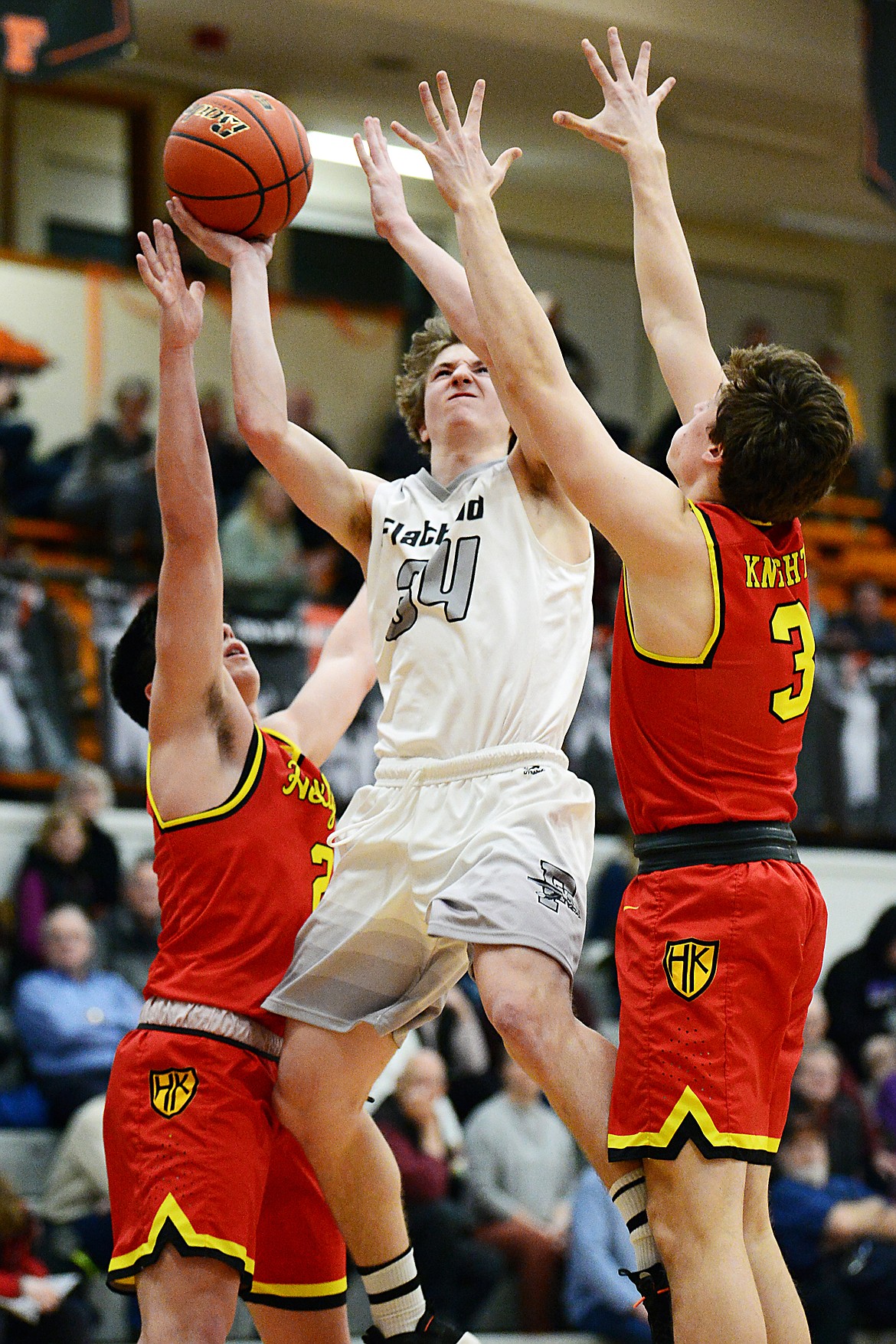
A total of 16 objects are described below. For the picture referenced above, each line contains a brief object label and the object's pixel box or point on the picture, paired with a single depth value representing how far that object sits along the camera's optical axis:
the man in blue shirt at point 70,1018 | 16.09
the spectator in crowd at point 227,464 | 25.62
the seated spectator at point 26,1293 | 13.82
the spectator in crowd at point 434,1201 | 15.73
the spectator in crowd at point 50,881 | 17.19
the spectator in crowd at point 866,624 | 26.83
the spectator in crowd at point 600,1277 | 16.25
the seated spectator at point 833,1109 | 18.00
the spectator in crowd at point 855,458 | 32.34
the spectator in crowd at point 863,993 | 20.31
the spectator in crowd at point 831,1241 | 16.97
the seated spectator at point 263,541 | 23.95
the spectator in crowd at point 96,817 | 17.84
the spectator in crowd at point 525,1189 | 16.47
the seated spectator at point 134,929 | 17.56
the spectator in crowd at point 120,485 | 23.66
